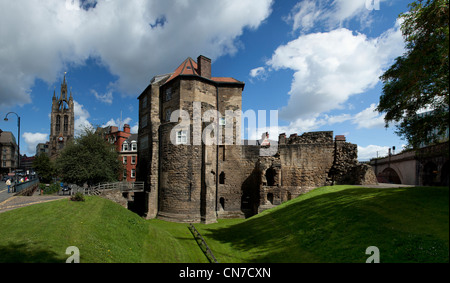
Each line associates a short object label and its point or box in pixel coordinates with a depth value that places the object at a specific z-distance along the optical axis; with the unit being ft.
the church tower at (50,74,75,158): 274.77
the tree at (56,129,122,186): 84.99
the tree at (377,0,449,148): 20.51
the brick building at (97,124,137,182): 145.38
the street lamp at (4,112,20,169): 77.22
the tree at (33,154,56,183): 127.65
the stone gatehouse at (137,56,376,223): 73.77
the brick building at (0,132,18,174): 243.19
